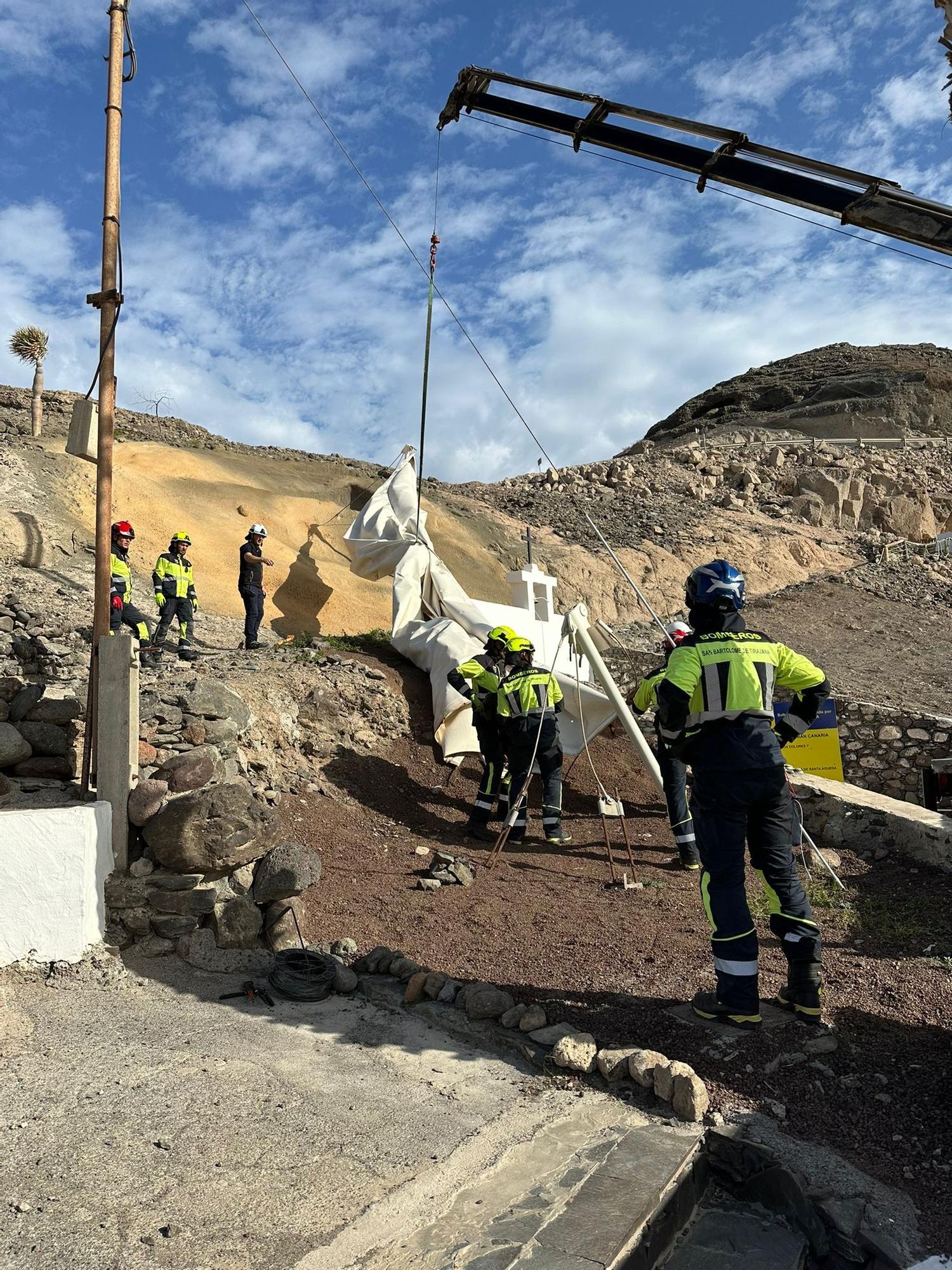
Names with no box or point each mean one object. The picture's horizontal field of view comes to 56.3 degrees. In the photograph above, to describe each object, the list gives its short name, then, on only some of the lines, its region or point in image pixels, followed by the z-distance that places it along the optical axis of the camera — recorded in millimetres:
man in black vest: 11391
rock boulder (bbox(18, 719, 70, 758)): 6180
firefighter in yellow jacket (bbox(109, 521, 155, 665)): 10117
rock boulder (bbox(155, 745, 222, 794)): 5656
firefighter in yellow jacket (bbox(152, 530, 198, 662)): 10445
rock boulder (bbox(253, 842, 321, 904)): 5387
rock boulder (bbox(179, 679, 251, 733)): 7262
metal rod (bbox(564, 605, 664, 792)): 8959
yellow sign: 10492
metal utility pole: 6082
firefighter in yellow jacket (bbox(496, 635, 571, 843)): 8359
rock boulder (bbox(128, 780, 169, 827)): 5387
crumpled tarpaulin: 10008
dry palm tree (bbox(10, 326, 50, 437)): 17547
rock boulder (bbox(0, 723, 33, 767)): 5984
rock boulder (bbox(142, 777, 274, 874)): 5246
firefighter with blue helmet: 4293
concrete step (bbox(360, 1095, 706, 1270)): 2762
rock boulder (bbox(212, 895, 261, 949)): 5281
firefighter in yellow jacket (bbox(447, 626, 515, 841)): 8375
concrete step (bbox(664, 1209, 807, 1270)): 3039
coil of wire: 4820
